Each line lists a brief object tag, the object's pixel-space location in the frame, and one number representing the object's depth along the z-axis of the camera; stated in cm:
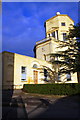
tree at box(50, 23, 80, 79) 1058
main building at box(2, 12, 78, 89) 1510
